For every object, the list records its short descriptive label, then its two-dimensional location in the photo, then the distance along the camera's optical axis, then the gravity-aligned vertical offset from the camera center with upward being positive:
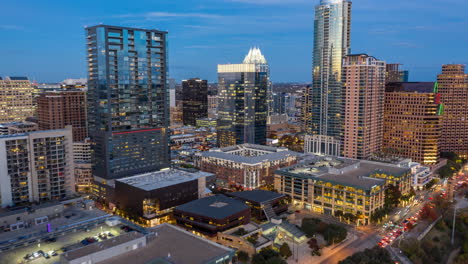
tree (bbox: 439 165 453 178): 169.25 -32.12
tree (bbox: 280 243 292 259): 91.62 -37.18
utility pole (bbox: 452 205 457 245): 108.24 -38.88
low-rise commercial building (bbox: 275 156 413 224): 118.94 -28.32
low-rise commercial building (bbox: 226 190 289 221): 117.31 -32.46
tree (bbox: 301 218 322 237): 104.97 -35.87
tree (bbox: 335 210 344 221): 119.94 -36.24
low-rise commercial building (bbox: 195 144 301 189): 148.12 -25.83
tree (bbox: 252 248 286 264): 82.66 -35.73
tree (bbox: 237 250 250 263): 89.62 -37.65
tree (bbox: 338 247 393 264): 83.97 -36.23
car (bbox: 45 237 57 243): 74.38 -27.77
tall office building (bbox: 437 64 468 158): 198.25 +7.12
